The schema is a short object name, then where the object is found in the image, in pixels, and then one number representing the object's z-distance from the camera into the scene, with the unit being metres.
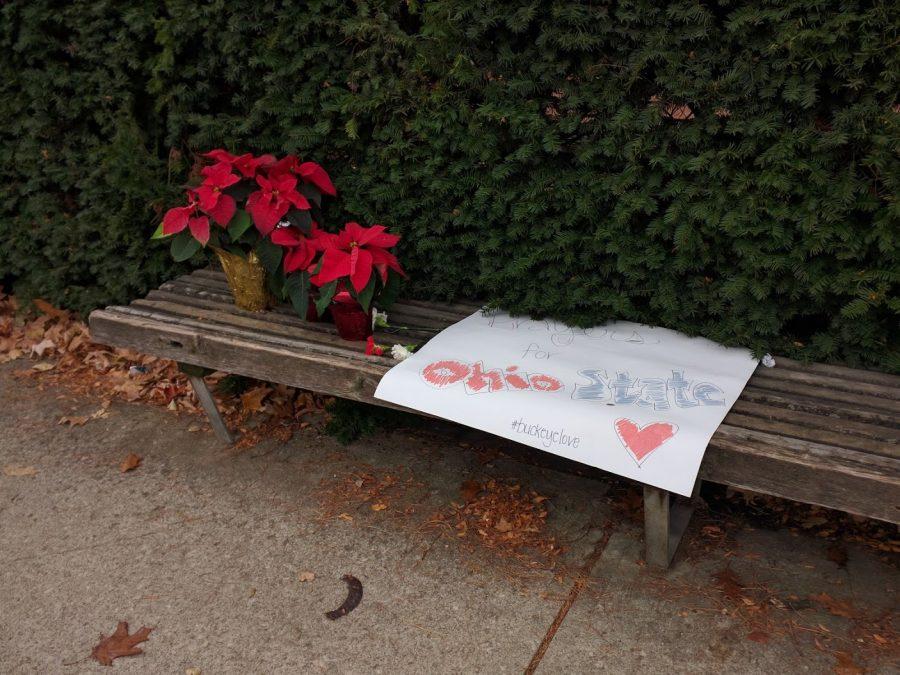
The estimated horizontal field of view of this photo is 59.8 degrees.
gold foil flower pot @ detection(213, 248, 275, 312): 3.27
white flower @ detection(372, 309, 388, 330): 3.12
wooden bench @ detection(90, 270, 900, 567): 2.15
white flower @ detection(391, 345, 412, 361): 2.85
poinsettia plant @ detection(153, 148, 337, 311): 3.06
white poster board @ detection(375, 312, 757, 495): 2.31
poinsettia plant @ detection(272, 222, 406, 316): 2.86
